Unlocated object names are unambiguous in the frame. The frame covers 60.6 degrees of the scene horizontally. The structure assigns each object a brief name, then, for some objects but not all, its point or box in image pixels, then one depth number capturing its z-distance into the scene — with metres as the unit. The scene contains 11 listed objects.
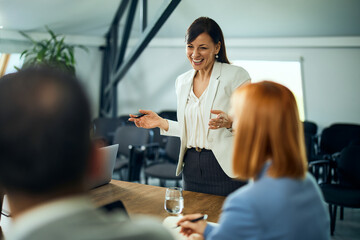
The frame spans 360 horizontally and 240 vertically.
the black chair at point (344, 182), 2.67
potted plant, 4.75
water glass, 1.30
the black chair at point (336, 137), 4.38
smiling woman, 1.73
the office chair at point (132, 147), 3.75
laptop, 1.57
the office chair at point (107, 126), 5.55
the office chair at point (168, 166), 3.40
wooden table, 1.36
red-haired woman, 0.75
